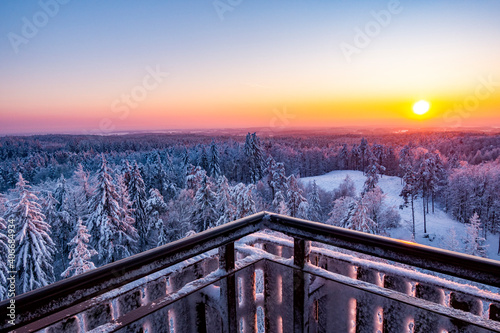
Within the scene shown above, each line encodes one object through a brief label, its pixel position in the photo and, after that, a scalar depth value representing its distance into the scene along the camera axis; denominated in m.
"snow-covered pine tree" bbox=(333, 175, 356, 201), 52.65
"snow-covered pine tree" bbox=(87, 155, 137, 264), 23.53
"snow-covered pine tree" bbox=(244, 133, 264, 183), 59.06
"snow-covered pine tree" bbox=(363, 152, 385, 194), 50.88
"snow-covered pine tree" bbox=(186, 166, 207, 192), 41.27
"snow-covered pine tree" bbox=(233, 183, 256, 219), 25.70
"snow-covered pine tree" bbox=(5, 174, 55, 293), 17.36
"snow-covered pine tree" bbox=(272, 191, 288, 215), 31.10
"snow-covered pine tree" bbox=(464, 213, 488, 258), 29.67
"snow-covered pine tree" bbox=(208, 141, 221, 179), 53.50
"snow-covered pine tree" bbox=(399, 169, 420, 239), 47.03
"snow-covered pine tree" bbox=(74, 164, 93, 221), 31.79
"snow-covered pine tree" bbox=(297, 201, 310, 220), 33.56
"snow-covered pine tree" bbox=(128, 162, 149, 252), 33.34
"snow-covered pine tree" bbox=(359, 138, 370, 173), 79.38
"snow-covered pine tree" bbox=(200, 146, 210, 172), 54.56
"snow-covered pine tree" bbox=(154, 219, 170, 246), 27.22
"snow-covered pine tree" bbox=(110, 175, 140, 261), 24.79
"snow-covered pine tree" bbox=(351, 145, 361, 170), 82.88
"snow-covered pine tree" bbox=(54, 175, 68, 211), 33.62
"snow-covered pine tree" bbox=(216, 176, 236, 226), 24.84
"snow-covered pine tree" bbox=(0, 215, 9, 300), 15.75
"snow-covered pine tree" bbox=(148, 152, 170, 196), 46.81
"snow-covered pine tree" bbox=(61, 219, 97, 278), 17.36
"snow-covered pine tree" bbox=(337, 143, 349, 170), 90.00
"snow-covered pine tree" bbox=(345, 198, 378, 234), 24.04
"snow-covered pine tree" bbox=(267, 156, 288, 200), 42.91
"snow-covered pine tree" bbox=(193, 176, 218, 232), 28.47
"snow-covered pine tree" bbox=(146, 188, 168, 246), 33.19
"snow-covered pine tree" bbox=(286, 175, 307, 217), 35.22
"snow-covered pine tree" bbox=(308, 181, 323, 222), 39.50
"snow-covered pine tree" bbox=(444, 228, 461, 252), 31.90
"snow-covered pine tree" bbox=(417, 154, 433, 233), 47.88
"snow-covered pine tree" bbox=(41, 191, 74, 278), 30.31
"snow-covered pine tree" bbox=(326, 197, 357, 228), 33.96
